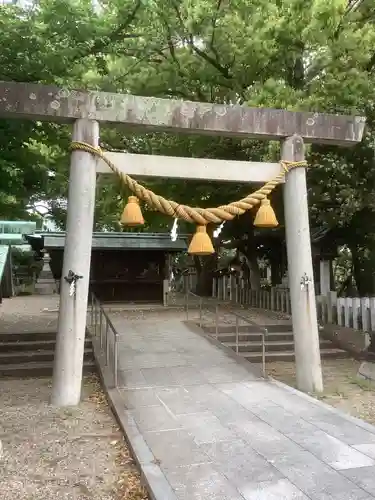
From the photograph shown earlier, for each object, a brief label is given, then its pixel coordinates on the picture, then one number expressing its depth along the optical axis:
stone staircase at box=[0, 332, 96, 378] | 8.71
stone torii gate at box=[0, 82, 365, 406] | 6.44
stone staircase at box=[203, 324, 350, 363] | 9.99
